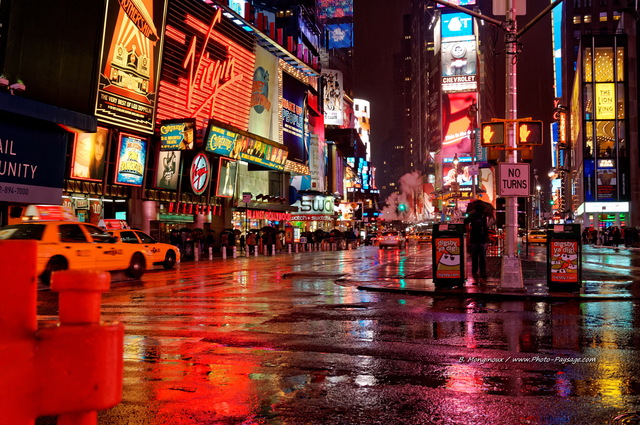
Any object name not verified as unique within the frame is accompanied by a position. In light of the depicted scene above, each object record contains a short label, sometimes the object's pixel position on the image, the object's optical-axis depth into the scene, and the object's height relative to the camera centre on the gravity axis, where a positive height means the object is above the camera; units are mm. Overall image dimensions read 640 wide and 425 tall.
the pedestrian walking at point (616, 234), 51153 +2376
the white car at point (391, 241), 55125 +1105
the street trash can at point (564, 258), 14211 +44
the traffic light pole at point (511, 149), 14219 +2573
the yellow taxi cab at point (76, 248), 16234 -236
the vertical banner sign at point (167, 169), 39969 +4910
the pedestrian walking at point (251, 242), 43125 +327
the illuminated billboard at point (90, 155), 32875 +4658
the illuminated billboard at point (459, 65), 144500 +45293
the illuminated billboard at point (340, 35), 147375 +52115
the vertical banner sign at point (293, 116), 61094 +13624
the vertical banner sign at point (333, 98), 102188 +25841
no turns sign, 14195 +1842
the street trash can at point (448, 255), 15430 -8
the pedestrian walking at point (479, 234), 17781 +638
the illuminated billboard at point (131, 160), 35406 +4841
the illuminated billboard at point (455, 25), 144500 +54694
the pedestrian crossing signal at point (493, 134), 14266 +2881
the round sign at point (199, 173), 42062 +5013
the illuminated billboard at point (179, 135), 37281 +6628
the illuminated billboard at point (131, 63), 32781 +10061
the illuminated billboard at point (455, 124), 144000 +31334
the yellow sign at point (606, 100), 92188 +24354
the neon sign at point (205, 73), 39844 +12471
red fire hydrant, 2256 -416
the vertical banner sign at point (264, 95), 53312 +13714
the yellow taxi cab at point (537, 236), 61175 +2287
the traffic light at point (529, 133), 14023 +2884
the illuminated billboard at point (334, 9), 149625 +59220
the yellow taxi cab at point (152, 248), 21484 -189
